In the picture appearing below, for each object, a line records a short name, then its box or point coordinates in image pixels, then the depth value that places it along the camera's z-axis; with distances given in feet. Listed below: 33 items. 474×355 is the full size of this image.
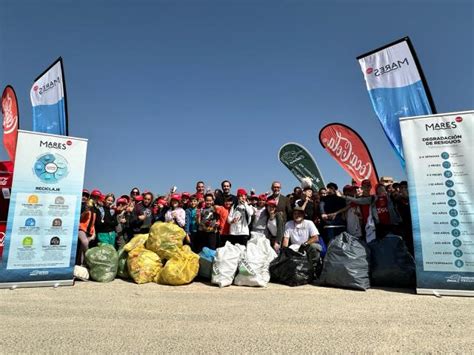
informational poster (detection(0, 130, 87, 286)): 16.57
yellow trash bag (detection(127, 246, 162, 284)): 17.78
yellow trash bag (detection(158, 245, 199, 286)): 17.31
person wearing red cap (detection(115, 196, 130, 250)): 22.06
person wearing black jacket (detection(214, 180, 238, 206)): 21.89
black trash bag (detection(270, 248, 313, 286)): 17.06
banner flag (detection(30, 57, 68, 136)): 22.24
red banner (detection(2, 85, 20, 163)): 26.32
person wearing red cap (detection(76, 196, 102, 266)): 19.61
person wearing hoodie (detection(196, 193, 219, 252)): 20.15
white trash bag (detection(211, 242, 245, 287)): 17.01
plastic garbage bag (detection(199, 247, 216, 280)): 18.02
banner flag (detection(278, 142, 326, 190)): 35.22
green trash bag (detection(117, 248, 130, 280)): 18.86
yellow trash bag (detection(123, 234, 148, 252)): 19.07
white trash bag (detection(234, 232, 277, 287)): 16.89
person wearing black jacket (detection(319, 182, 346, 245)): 19.73
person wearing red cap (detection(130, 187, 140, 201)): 24.38
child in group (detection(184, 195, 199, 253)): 20.99
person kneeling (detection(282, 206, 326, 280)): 18.19
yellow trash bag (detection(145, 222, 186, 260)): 18.71
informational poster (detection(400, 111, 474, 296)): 14.97
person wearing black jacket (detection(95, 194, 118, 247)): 21.12
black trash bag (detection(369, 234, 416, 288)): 16.24
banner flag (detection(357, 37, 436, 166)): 18.65
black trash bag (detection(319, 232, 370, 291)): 15.96
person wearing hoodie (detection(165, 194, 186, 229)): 20.88
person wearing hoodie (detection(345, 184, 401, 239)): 18.10
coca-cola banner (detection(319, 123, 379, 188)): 31.07
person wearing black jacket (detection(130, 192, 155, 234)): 21.94
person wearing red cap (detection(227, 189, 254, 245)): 19.77
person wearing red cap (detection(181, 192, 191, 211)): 22.25
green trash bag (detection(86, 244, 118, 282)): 18.07
